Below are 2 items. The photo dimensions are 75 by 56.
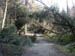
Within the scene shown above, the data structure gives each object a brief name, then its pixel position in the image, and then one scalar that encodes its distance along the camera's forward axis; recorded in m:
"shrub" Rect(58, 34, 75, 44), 7.00
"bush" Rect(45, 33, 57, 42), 9.21
